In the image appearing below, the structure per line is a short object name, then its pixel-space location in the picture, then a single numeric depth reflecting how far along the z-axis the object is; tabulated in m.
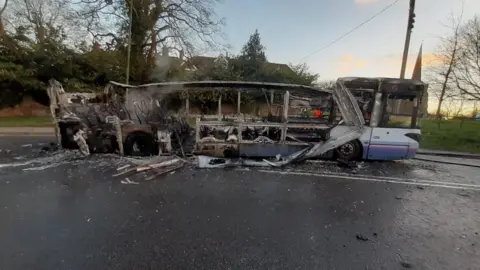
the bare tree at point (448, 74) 15.48
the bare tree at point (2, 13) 20.19
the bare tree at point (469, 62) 14.34
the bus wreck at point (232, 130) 7.51
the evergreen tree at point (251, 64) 24.09
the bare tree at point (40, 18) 20.28
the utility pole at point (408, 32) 11.88
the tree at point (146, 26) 18.94
